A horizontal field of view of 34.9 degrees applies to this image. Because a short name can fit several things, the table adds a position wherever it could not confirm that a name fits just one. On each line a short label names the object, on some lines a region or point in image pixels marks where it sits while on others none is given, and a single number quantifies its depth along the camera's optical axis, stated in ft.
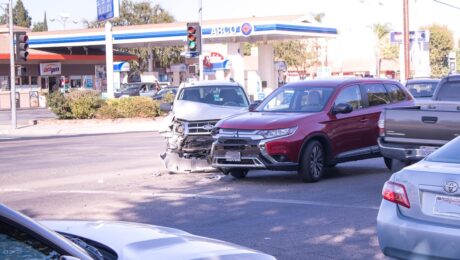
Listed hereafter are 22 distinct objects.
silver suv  48.47
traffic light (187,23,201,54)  98.34
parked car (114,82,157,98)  155.02
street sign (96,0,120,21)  130.11
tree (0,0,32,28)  381.17
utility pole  122.72
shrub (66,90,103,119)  112.78
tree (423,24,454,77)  317.22
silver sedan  19.92
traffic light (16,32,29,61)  102.02
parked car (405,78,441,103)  78.86
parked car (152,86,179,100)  131.48
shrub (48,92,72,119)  112.57
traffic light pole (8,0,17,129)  104.58
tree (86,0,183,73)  257.34
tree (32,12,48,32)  399.20
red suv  41.83
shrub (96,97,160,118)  113.60
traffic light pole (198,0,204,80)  105.21
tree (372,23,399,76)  312.29
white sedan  10.76
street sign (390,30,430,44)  151.06
